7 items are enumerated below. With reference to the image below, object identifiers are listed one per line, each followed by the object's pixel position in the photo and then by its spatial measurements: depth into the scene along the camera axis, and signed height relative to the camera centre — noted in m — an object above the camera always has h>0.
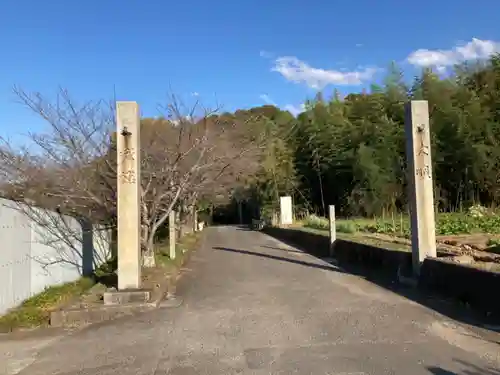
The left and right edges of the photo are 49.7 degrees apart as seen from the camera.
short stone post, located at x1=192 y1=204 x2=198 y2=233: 42.48 -0.71
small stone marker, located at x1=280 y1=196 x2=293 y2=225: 35.23 +0.13
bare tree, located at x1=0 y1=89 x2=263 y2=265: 12.05 +1.18
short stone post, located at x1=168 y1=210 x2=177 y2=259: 17.05 -0.63
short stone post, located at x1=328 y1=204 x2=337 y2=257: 16.95 -0.53
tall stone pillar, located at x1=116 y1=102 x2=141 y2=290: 9.01 +0.41
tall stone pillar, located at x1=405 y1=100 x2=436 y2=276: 9.85 +0.42
